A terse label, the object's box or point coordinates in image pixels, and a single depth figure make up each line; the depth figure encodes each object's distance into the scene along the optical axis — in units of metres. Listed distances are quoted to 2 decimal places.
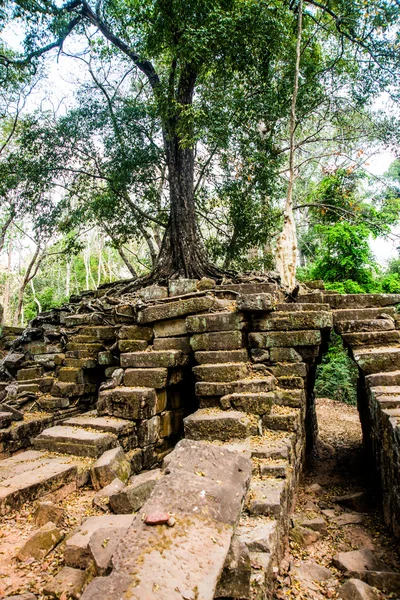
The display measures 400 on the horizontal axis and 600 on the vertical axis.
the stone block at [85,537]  2.24
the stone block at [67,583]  2.10
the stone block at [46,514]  2.92
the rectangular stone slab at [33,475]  3.09
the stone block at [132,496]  2.98
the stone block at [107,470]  3.56
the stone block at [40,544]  2.51
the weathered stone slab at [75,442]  3.90
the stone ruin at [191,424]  1.72
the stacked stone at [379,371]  3.23
